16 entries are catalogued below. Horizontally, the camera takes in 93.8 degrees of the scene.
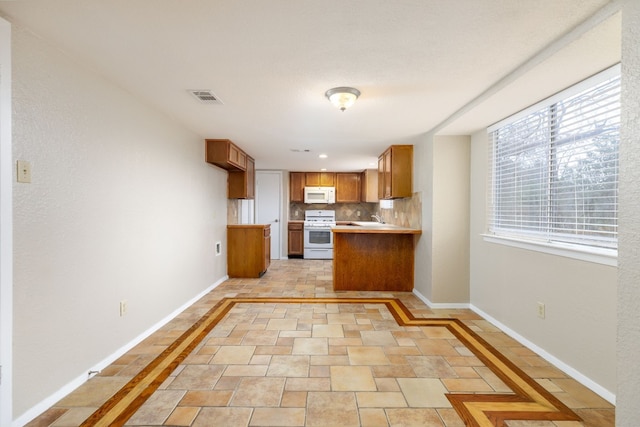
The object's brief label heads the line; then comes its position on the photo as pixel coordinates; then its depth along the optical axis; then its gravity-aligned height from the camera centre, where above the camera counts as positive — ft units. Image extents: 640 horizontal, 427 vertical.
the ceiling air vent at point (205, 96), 7.95 +3.06
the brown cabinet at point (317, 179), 24.32 +2.30
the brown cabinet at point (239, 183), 16.61 +1.35
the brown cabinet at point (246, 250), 16.48 -2.35
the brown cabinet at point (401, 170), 14.05 +1.75
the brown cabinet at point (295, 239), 23.68 -2.51
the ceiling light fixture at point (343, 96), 7.54 +2.85
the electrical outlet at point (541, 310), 7.78 -2.70
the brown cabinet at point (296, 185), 24.35 +1.78
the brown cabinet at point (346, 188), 24.43 +1.57
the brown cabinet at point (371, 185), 23.40 +1.74
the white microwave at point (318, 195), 24.00 +0.99
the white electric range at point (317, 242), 23.29 -2.70
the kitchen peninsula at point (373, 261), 14.21 -2.59
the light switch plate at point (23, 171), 5.12 +0.64
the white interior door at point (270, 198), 23.31 +0.73
